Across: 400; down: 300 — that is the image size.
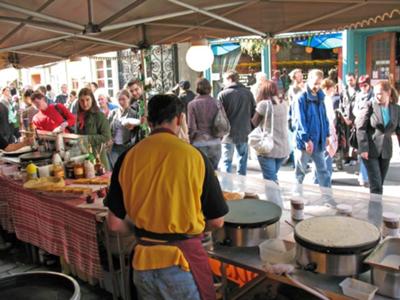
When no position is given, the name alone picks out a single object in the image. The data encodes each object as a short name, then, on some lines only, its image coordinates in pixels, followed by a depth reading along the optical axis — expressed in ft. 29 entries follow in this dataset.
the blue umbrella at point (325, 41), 37.99
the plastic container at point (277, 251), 6.89
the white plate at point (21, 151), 16.11
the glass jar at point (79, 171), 13.62
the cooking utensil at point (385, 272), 5.59
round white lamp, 15.16
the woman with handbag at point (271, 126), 16.26
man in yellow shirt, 6.30
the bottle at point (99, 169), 13.99
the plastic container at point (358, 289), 5.65
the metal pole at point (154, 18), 12.01
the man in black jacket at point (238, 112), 19.38
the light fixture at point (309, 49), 40.66
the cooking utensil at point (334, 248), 5.90
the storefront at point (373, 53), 33.60
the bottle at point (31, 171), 13.38
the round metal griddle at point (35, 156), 14.62
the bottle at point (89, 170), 13.64
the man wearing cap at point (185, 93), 23.55
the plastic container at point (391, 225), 6.98
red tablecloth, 10.70
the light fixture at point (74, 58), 20.68
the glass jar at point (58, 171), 13.44
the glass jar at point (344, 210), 7.95
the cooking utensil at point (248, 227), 7.09
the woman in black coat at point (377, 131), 15.24
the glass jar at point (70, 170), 13.69
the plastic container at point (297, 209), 8.16
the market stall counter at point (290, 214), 6.26
